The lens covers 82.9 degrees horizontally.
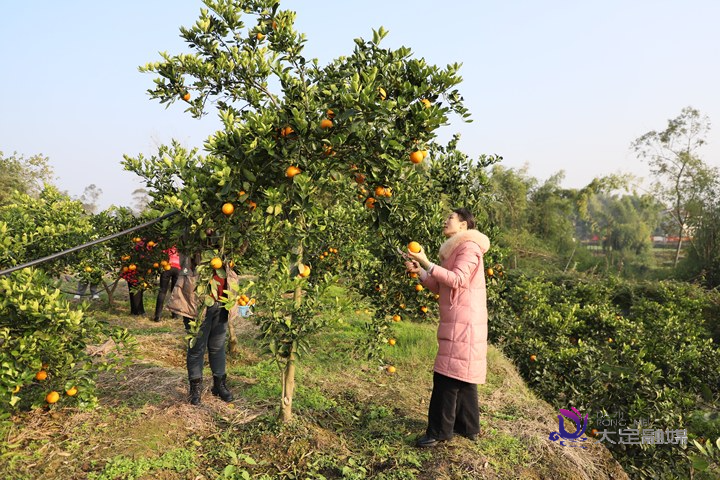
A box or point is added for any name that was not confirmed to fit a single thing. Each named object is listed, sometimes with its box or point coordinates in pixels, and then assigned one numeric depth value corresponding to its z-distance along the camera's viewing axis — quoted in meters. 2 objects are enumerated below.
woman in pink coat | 2.91
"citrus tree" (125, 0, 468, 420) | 2.31
